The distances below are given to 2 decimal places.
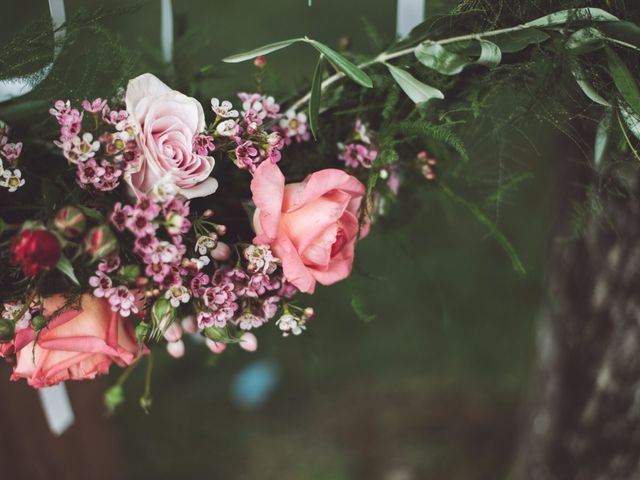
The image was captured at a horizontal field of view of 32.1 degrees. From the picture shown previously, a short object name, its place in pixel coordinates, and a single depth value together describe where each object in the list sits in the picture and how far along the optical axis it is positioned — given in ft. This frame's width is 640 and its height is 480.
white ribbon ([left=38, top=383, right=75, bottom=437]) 2.15
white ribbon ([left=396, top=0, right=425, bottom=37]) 1.88
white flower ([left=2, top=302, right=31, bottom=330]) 1.63
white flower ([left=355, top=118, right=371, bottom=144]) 1.80
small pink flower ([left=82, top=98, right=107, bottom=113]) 1.63
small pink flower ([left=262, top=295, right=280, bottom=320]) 1.72
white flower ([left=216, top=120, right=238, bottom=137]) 1.65
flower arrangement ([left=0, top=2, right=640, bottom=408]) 1.61
